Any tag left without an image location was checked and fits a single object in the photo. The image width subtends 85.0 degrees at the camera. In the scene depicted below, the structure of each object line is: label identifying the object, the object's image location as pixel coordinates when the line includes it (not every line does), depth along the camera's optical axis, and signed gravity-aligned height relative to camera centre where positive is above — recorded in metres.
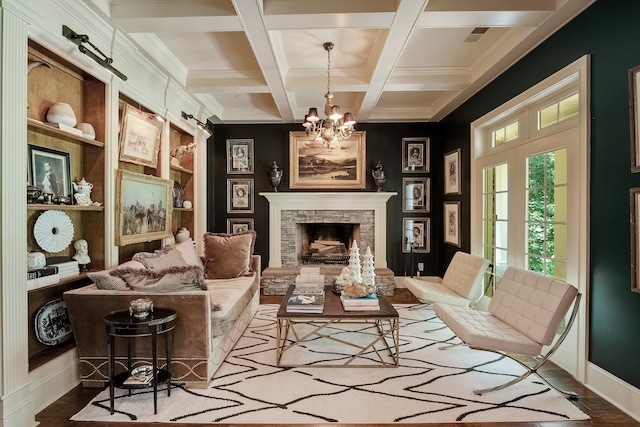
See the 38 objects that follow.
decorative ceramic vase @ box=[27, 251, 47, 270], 2.44 -0.36
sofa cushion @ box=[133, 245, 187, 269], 3.30 -0.48
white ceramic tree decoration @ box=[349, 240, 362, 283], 3.62 -0.58
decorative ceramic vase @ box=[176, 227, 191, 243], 4.91 -0.35
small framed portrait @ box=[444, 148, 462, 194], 5.31 +0.60
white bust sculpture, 2.96 -0.38
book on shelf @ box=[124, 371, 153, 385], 2.38 -1.17
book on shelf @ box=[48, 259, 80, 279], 2.67 -0.46
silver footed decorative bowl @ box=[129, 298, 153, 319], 2.40 -0.68
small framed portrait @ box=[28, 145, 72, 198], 2.62 +0.31
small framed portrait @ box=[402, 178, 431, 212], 6.20 +0.29
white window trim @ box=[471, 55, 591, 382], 2.73 +0.21
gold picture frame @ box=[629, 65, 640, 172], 2.27 +0.64
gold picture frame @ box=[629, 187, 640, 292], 2.28 -0.16
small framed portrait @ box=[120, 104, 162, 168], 3.51 +0.79
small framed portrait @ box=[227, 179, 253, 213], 6.26 +0.27
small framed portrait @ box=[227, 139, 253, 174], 6.26 +0.96
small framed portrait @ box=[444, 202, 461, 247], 5.36 -0.21
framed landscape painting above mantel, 6.20 +0.83
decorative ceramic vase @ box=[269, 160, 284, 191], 5.98 +0.61
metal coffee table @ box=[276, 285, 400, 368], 2.92 -0.92
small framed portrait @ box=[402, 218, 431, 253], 6.21 -0.44
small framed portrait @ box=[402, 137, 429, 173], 6.18 +1.00
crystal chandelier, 3.66 +0.95
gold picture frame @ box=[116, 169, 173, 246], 3.32 +0.03
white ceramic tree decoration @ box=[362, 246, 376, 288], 3.62 -0.64
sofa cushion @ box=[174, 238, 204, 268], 3.95 -0.49
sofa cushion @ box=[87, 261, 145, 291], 2.59 -0.53
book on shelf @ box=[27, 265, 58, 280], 2.37 -0.43
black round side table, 2.32 -0.81
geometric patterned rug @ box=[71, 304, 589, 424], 2.30 -1.36
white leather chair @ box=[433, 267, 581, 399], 2.55 -0.90
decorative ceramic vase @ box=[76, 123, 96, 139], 2.97 +0.69
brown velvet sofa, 2.56 -0.94
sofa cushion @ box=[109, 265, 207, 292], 2.62 -0.51
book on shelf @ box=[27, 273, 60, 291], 2.34 -0.50
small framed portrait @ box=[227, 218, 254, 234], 6.26 -0.25
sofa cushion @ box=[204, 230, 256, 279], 4.34 -0.58
